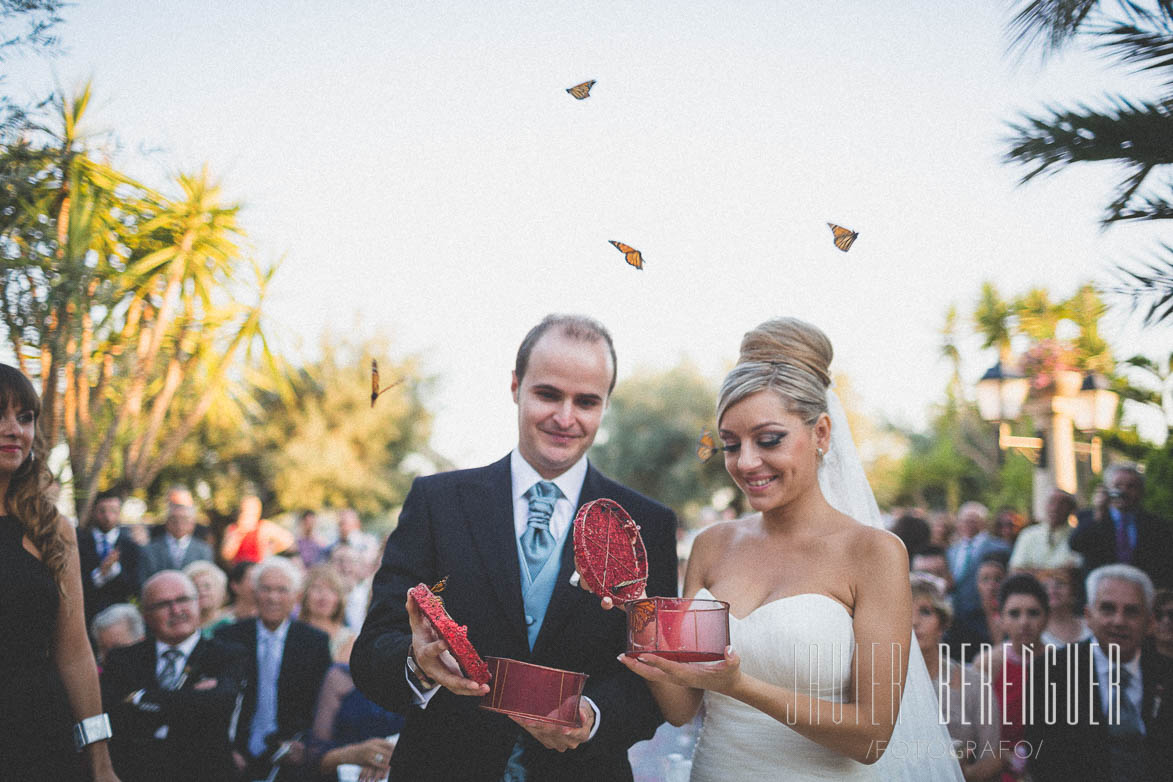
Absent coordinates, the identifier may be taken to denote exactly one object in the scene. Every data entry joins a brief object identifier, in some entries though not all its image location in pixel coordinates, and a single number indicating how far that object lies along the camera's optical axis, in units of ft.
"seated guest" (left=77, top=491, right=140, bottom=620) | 24.99
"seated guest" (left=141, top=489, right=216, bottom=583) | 29.35
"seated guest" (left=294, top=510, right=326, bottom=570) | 40.29
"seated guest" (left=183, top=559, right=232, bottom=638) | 21.79
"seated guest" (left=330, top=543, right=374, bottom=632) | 29.10
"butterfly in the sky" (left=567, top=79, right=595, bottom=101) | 9.75
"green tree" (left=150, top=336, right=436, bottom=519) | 65.67
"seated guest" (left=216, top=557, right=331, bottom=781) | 17.06
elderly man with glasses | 14.71
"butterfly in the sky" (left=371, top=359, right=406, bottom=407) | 8.75
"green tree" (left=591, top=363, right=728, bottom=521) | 93.04
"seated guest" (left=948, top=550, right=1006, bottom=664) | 22.06
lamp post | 31.44
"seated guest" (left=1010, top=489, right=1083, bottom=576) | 27.71
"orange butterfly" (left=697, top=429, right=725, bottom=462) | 9.72
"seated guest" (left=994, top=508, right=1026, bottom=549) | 37.60
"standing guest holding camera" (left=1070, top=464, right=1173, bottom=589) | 23.12
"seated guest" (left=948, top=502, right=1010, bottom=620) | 28.27
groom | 8.86
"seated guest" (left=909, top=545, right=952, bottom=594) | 26.94
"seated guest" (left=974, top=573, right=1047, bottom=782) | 16.55
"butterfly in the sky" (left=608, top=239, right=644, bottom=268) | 9.31
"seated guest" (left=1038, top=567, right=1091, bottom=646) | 18.94
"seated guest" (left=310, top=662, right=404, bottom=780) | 15.78
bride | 8.89
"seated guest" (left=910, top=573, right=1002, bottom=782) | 15.16
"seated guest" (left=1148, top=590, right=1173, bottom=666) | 15.57
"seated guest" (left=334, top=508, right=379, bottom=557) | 39.52
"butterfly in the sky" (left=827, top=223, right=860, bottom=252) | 9.84
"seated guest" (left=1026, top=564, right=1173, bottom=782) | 14.07
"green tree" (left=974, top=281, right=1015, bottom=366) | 79.61
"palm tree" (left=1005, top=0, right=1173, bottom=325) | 12.57
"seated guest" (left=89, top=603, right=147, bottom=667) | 19.16
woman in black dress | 9.68
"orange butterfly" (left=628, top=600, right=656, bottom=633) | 7.66
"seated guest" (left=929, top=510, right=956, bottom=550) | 40.40
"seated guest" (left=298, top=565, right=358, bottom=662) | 22.59
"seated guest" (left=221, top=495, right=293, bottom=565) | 37.14
